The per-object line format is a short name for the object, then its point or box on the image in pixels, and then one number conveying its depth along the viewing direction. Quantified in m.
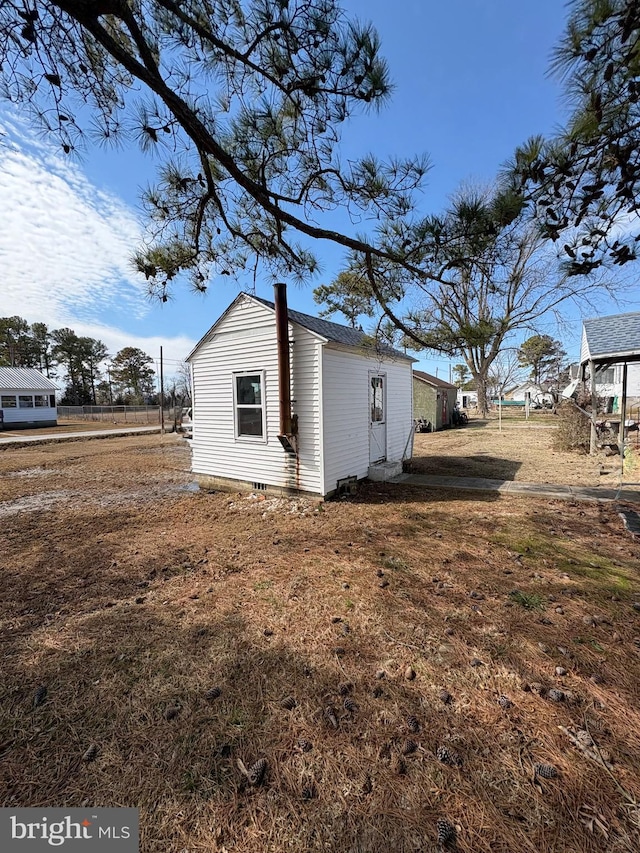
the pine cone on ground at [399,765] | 1.65
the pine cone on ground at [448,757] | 1.68
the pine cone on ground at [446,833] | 1.38
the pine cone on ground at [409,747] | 1.74
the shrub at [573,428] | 10.81
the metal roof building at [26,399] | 25.02
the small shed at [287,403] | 6.33
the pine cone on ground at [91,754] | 1.76
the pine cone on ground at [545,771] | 1.61
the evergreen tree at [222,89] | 2.58
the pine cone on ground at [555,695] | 2.02
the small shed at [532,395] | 41.92
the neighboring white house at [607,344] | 8.80
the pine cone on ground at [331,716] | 1.92
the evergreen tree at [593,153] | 2.15
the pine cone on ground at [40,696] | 2.14
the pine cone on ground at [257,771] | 1.63
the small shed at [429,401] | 20.00
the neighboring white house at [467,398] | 53.50
